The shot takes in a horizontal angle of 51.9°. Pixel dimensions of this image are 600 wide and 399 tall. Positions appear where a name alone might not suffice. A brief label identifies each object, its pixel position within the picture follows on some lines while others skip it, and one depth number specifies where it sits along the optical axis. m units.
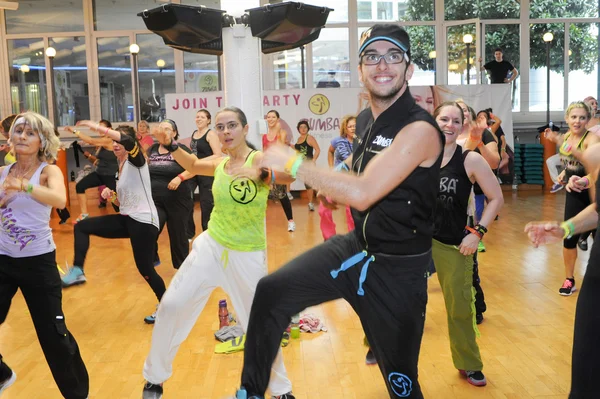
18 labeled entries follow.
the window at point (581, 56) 17.12
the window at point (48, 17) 17.22
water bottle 4.96
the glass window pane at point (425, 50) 17.44
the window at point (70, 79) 17.19
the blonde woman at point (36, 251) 3.37
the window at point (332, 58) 17.20
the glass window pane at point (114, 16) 17.27
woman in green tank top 3.41
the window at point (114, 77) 17.25
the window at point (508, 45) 17.12
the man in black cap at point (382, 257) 2.44
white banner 13.75
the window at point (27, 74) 17.03
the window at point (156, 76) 17.39
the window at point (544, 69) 17.05
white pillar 4.09
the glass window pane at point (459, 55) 16.67
